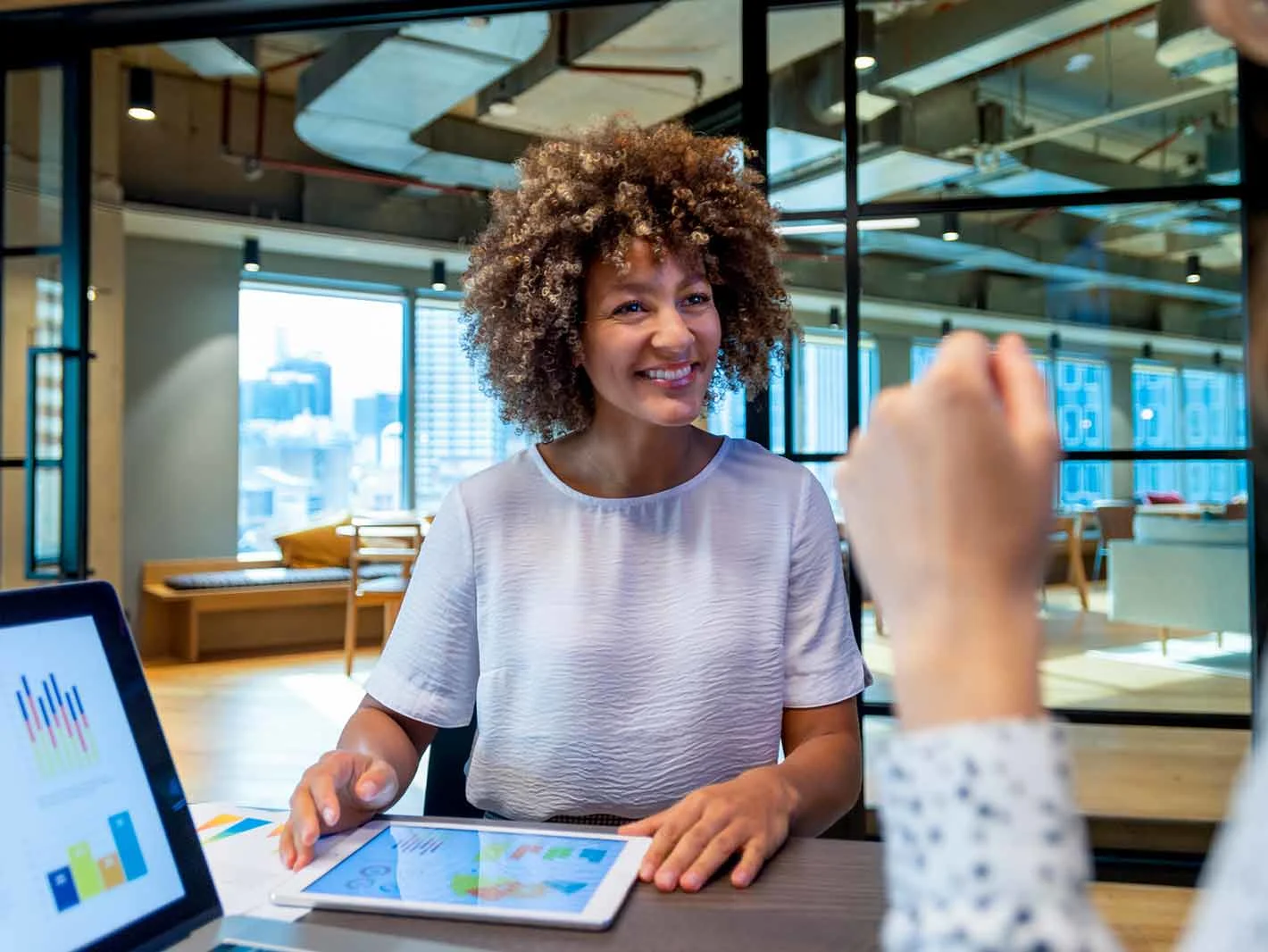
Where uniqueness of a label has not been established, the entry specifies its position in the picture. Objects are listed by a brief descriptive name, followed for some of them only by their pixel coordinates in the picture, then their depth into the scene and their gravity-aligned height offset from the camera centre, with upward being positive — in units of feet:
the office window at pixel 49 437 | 9.16 +0.52
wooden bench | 21.33 -2.58
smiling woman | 4.13 -0.31
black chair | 4.62 -1.25
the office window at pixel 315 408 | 25.05 +2.20
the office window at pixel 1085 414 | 7.75 +0.63
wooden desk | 2.44 -1.05
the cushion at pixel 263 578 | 21.29 -1.74
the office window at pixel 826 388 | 8.07 +0.86
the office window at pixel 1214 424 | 7.84 +0.55
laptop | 2.07 -0.67
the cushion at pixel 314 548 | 24.21 -1.22
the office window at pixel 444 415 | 27.04 +2.14
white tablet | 2.59 -1.02
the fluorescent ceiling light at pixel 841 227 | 8.18 +2.14
